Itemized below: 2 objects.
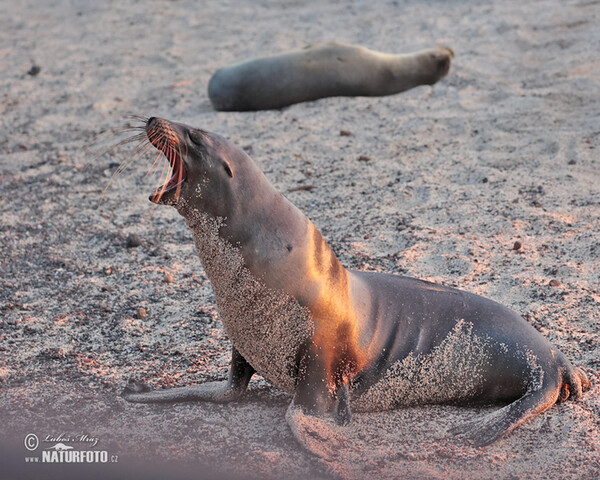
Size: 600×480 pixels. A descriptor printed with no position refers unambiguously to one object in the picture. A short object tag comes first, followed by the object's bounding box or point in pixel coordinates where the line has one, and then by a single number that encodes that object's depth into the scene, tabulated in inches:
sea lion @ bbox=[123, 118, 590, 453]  222.4
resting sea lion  549.3
